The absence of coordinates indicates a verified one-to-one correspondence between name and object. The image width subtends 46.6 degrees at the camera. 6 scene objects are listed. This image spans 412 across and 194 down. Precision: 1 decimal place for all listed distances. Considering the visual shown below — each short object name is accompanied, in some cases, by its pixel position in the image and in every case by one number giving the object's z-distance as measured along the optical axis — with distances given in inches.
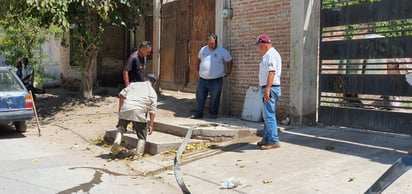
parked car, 383.6
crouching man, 299.4
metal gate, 279.6
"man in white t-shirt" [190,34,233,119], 389.4
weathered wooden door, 472.7
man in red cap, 283.4
